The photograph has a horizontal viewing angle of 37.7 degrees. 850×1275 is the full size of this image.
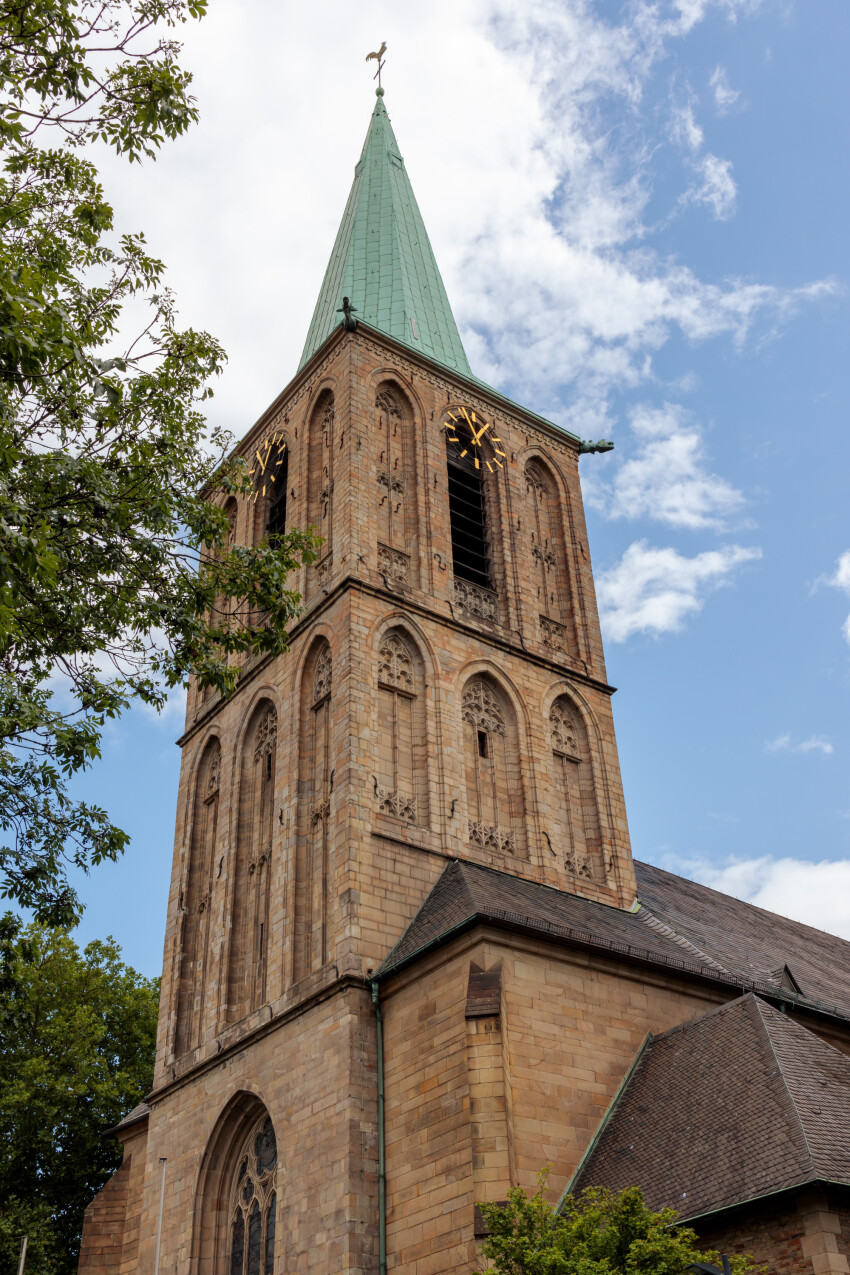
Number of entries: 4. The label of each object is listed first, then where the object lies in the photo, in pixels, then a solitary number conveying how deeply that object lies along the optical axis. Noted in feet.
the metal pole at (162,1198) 68.03
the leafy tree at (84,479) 36.37
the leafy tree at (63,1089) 100.58
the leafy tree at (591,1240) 37.52
